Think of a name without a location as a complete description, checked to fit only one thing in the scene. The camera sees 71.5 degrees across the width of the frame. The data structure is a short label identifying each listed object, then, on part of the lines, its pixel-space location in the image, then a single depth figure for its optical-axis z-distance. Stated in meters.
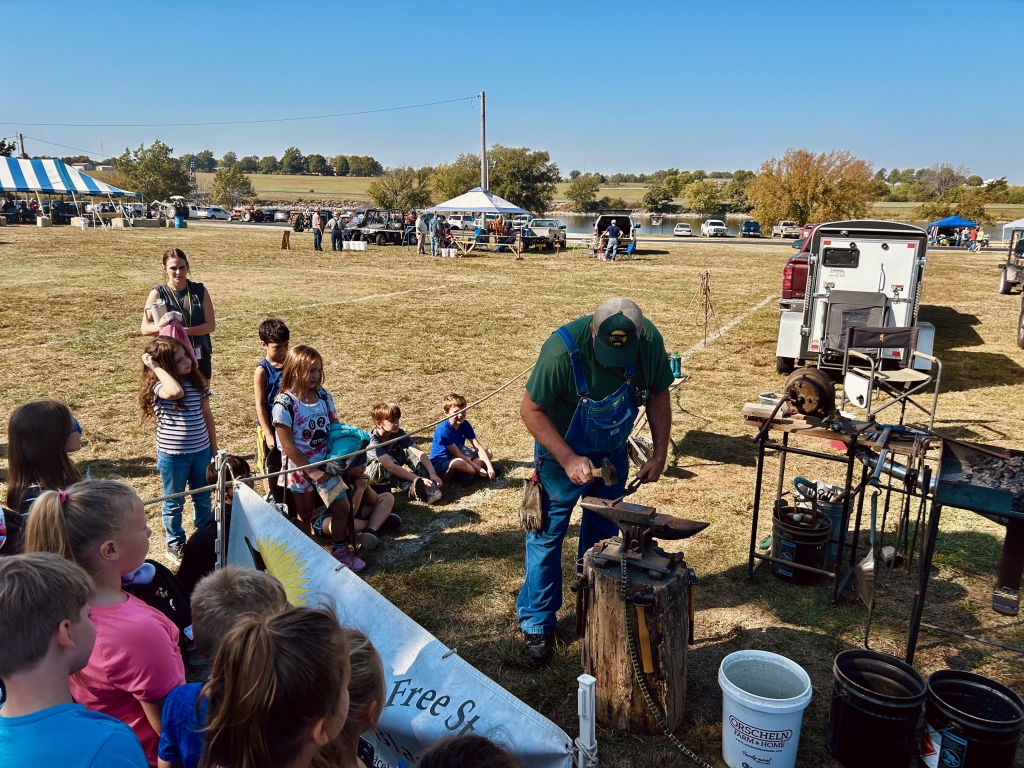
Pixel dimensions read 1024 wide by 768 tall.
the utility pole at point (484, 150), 36.94
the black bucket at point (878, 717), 2.87
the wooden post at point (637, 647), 3.06
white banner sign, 2.38
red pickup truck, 10.58
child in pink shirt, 2.28
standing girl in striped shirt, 4.41
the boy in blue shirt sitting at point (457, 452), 5.96
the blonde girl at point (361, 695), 1.96
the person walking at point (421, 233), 27.98
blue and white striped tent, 36.28
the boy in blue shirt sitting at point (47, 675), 1.70
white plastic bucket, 2.80
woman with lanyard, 5.57
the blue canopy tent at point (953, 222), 43.84
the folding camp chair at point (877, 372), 5.65
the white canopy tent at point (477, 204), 29.14
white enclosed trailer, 8.64
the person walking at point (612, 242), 27.16
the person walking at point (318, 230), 27.47
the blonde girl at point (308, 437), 4.42
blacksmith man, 3.44
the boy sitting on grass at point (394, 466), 5.57
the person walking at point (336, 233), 27.86
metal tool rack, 3.83
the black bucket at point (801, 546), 4.34
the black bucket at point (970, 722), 2.75
